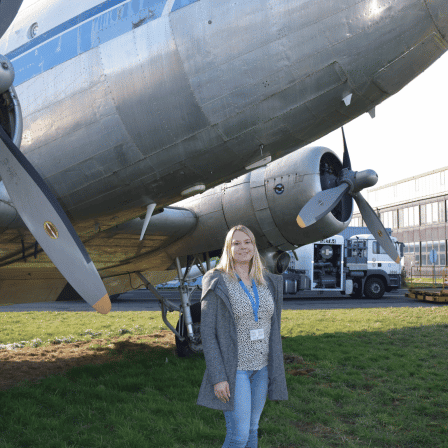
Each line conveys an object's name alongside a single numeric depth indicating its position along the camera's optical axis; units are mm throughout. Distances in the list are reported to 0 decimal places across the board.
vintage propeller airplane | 3764
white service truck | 22141
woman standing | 2645
